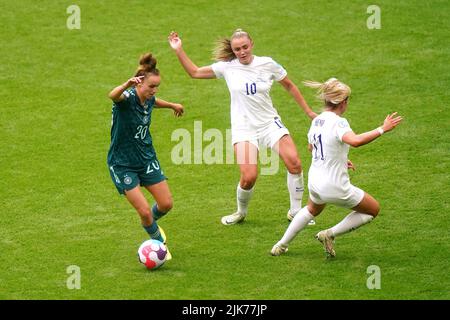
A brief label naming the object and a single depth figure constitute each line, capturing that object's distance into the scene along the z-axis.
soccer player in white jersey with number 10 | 22.09
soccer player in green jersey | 19.94
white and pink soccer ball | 19.91
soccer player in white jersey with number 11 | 19.33
